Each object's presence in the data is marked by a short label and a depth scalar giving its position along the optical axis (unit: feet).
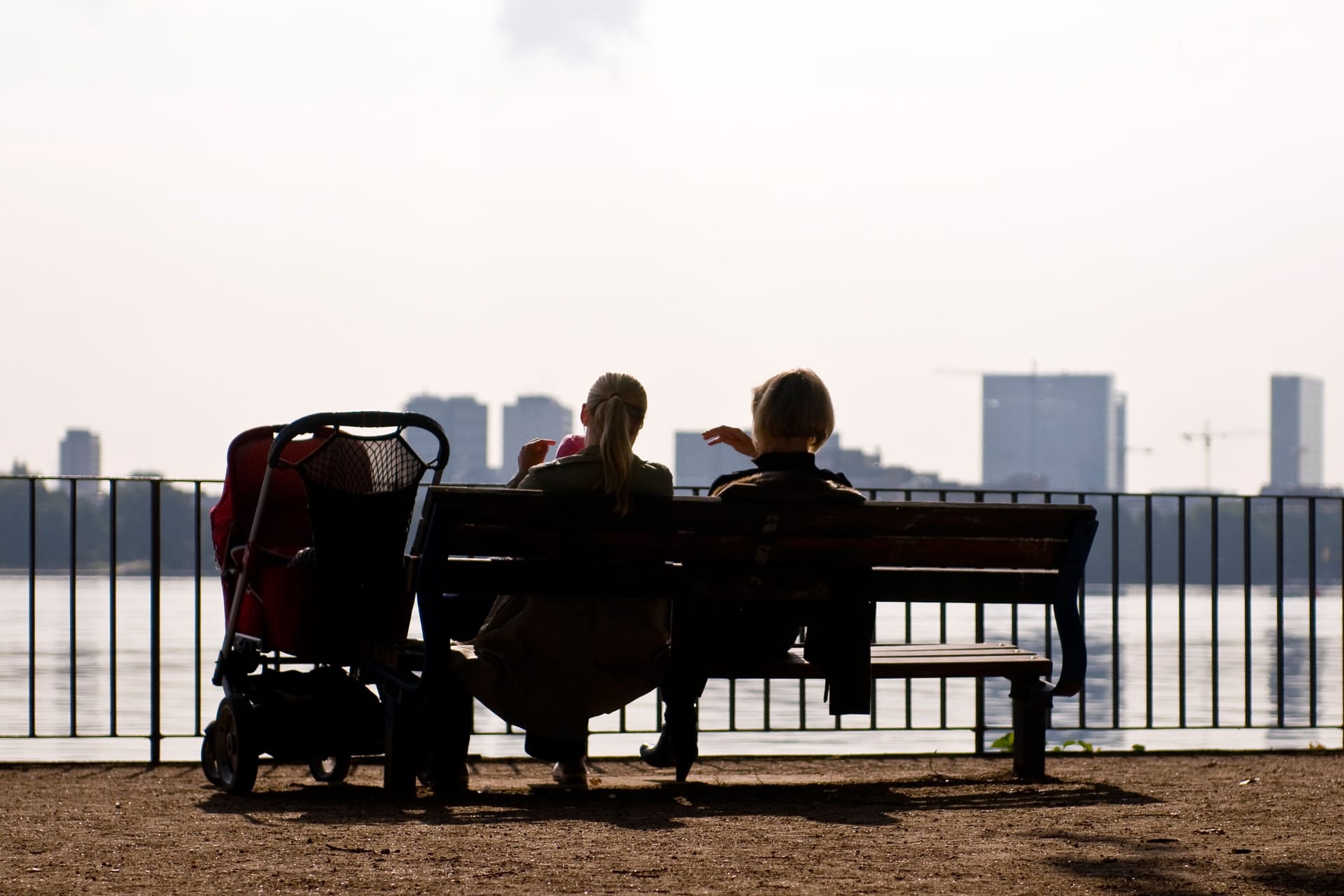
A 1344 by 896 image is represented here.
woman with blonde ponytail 35.29
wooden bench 34.27
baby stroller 37.19
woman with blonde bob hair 35.81
